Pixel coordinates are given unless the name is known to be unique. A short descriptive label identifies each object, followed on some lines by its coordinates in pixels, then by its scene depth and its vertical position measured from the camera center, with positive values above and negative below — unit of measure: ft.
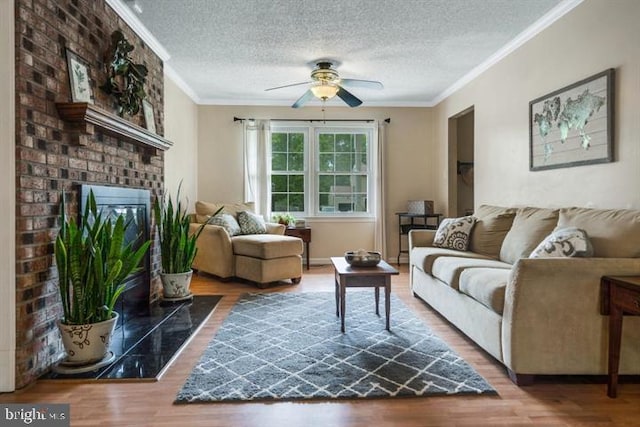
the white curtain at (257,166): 18.65 +2.03
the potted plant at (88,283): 6.78 -1.33
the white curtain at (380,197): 18.85 +0.49
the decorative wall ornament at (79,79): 7.64 +2.68
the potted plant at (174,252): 11.29 -1.27
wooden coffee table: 8.77 -1.63
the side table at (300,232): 17.43 -1.10
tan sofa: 6.40 -1.76
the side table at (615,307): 5.78 -1.58
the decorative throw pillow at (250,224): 16.03 -0.66
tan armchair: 13.84 -1.78
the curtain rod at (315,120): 18.75 +4.31
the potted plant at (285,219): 17.89 -0.52
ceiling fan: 13.01 +4.14
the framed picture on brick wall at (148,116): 11.21 +2.77
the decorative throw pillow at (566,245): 7.05 -0.74
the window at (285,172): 19.25 +1.78
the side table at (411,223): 18.44 -0.79
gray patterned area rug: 6.27 -2.94
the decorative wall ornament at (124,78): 9.25 +3.33
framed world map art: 8.43 +1.97
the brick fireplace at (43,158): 6.31 +0.97
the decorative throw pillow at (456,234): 11.73 -0.85
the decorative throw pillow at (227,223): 15.31 -0.57
